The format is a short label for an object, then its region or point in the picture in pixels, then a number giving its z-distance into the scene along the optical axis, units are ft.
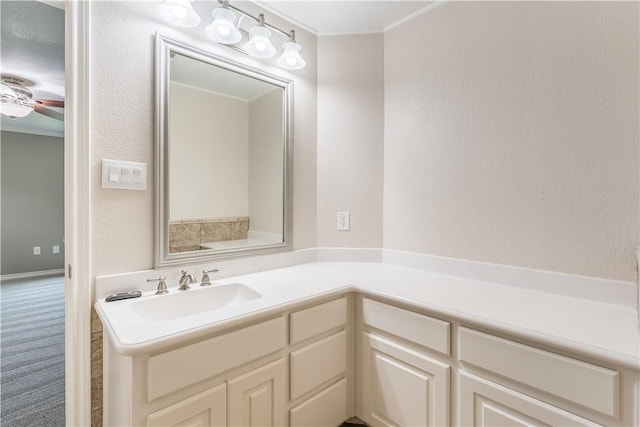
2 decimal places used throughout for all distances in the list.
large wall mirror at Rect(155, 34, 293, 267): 4.31
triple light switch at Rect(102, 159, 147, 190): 3.81
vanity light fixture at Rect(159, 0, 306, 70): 4.09
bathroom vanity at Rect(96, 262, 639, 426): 2.73
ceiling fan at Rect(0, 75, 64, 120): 7.80
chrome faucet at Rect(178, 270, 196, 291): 4.20
